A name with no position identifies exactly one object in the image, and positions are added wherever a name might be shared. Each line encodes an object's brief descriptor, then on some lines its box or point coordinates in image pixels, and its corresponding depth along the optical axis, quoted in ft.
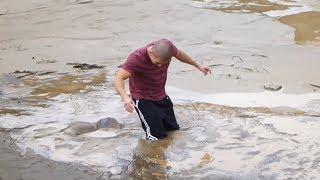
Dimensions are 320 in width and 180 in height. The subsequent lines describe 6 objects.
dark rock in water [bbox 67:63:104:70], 49.67
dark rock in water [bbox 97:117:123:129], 35.83
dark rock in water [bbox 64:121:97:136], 35.50
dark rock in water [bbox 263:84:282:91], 41.22
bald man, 28.48
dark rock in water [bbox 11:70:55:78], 48.51
